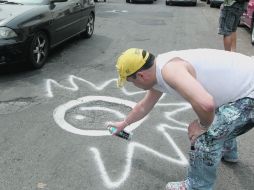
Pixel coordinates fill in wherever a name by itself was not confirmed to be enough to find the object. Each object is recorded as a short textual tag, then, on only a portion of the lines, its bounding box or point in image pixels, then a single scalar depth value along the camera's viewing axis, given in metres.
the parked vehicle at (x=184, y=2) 12.26
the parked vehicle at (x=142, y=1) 12.92
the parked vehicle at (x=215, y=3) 11.61
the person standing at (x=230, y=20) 4.41
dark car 4.00
